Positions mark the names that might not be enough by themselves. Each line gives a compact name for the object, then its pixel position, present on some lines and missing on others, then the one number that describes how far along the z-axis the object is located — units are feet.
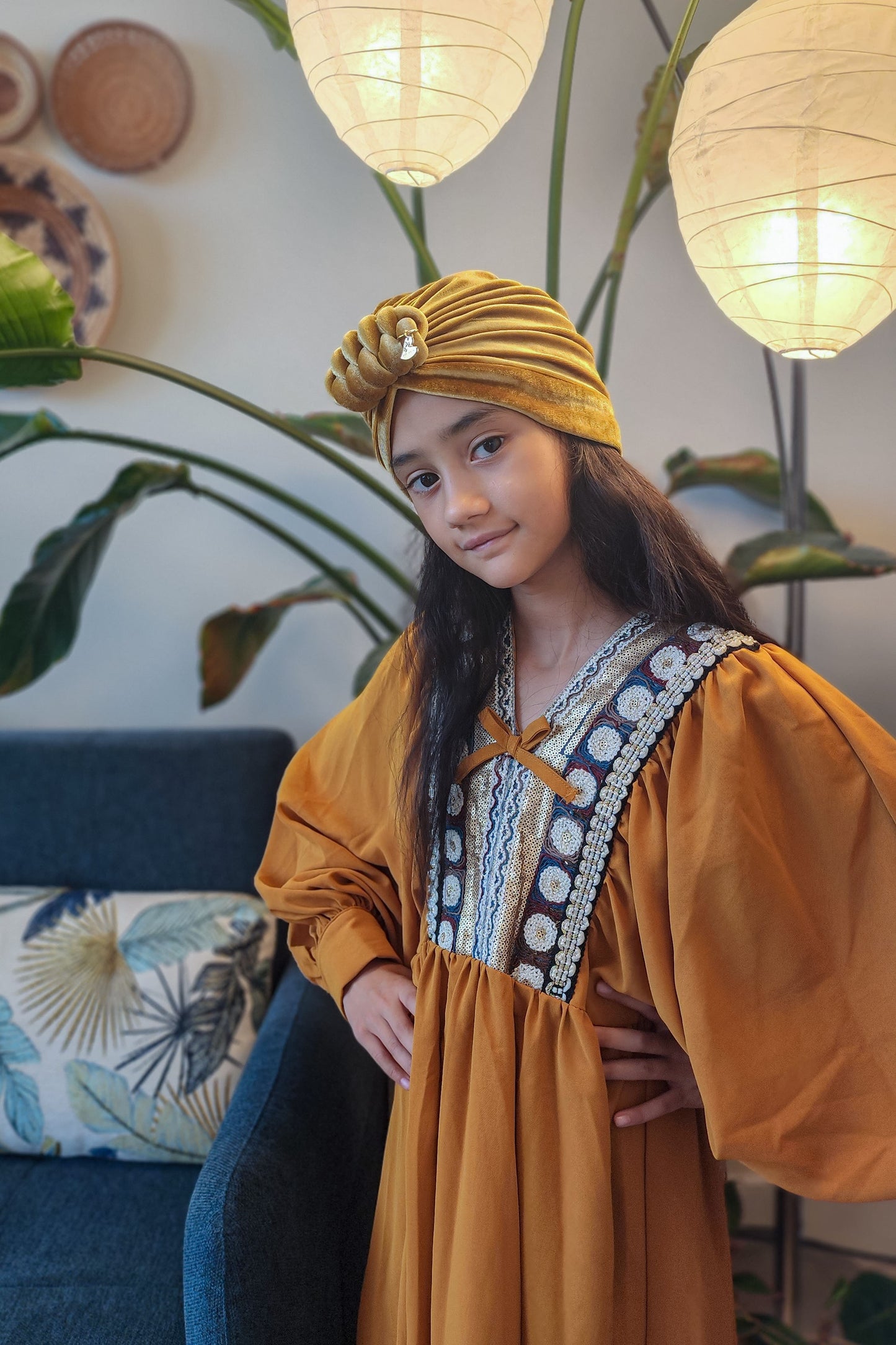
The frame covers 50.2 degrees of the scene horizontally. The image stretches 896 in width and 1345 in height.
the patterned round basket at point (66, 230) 5.08
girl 2.34
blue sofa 2.98
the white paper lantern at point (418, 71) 2.46
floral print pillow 4.29
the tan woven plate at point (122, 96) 5.01
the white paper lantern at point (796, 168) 2.19
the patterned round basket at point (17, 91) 5.02
